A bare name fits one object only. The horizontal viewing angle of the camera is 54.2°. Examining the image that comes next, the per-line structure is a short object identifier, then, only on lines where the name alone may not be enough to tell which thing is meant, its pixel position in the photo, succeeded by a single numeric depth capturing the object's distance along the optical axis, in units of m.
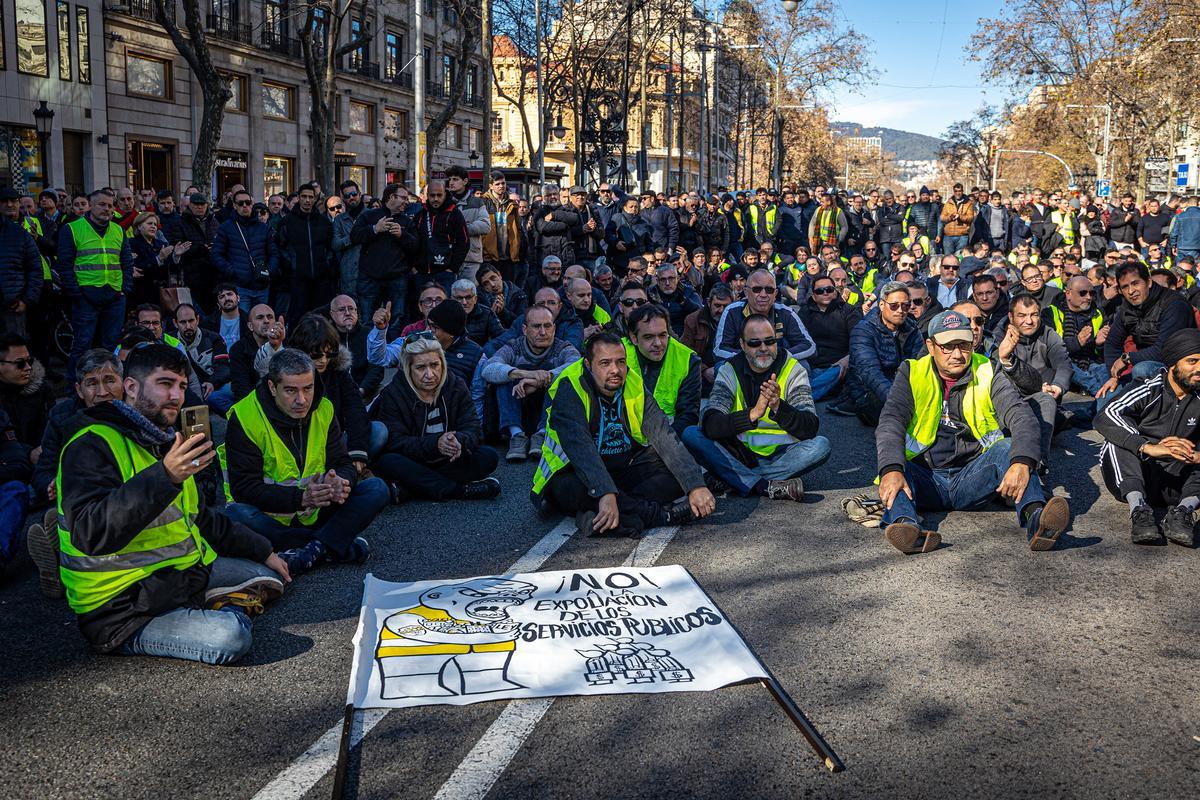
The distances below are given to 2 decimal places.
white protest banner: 4.46
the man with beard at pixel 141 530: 4.46
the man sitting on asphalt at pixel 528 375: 9.70
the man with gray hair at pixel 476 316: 11.16
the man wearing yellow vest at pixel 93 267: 12.21
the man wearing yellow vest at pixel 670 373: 8.35
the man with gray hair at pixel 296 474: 6.20
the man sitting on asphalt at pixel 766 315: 11.19
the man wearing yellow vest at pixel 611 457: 6.89
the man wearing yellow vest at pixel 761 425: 7.94
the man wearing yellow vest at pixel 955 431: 6.77
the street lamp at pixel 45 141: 27.09
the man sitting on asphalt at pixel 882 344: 10.79
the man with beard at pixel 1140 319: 11.22
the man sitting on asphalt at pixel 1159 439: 6.77
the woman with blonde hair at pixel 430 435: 7.80
